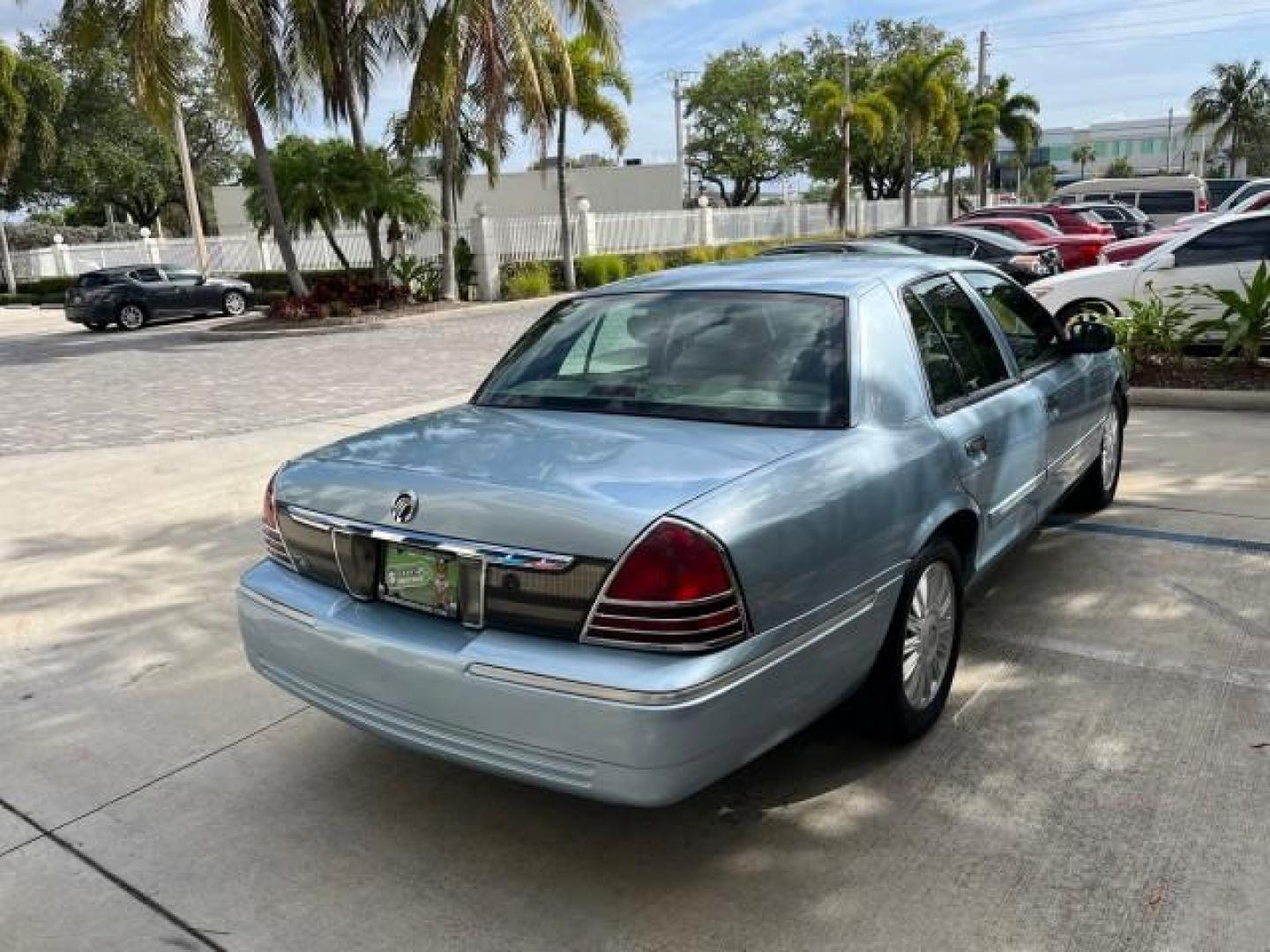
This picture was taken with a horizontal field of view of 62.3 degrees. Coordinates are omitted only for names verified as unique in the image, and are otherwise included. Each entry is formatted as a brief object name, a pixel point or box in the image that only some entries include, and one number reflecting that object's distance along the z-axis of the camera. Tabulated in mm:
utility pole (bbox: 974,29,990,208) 50719
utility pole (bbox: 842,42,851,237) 37938
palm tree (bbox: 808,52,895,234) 38250
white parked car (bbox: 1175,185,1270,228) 17891
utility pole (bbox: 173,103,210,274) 28308
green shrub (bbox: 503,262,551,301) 24250
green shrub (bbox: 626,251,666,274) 27719
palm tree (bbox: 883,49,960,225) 40812
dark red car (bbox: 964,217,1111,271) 18328
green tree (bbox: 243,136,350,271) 20391
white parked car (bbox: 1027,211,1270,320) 9938
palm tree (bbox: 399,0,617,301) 19406
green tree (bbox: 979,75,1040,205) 50625
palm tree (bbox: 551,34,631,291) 24062
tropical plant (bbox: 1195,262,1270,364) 8508
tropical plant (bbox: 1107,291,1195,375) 9273
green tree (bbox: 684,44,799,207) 58406
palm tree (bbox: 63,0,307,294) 17703
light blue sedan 2523
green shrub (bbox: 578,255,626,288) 26188
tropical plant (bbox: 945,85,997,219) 48500
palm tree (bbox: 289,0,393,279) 20359
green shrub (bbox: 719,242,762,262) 32250
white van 32125
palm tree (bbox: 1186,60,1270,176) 63500
